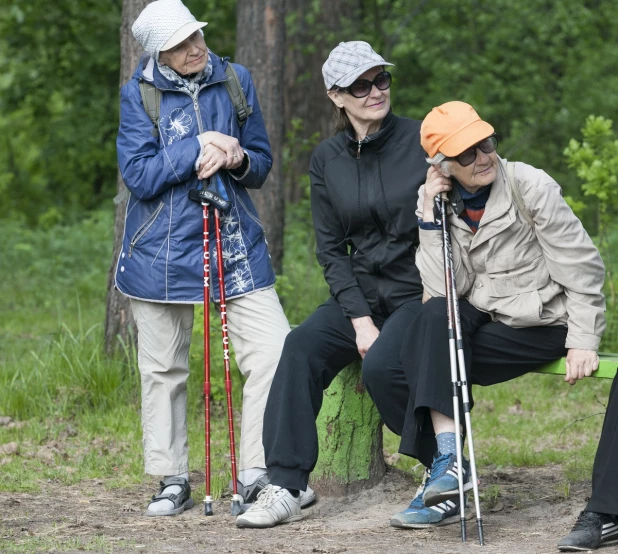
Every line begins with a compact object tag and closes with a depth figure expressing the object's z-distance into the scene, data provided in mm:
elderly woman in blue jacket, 9477
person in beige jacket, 8516
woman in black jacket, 9156
